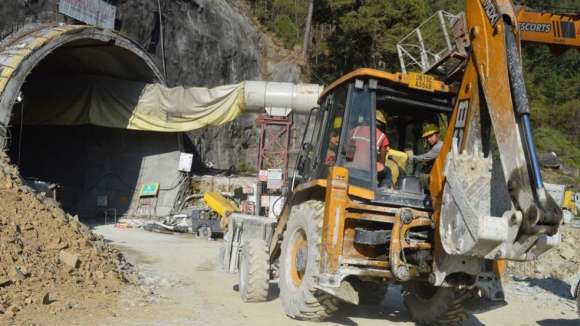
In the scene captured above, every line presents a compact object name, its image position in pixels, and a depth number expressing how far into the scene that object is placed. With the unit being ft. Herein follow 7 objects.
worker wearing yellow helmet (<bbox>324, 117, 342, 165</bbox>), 22.84
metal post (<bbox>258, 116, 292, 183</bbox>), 72.43
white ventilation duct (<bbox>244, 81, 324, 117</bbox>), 68.85
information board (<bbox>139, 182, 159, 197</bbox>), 81.22
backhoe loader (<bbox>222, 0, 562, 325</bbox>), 17.22
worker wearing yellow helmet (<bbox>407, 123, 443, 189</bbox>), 23.16
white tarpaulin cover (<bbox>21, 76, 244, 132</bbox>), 72.74
